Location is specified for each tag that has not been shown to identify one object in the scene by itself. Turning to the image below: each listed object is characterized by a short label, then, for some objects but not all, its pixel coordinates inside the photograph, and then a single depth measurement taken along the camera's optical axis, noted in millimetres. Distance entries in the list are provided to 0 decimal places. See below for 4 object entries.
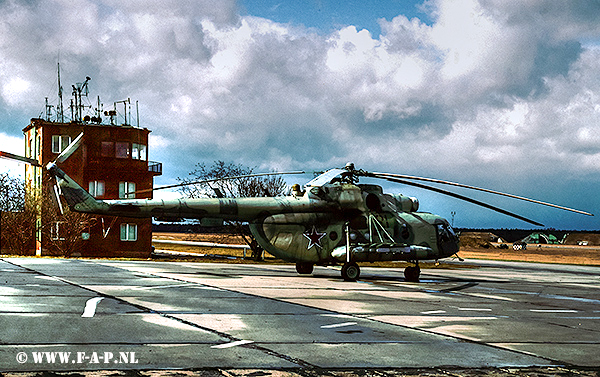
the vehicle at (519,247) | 112100
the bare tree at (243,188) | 47375
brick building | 57531
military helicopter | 21297
